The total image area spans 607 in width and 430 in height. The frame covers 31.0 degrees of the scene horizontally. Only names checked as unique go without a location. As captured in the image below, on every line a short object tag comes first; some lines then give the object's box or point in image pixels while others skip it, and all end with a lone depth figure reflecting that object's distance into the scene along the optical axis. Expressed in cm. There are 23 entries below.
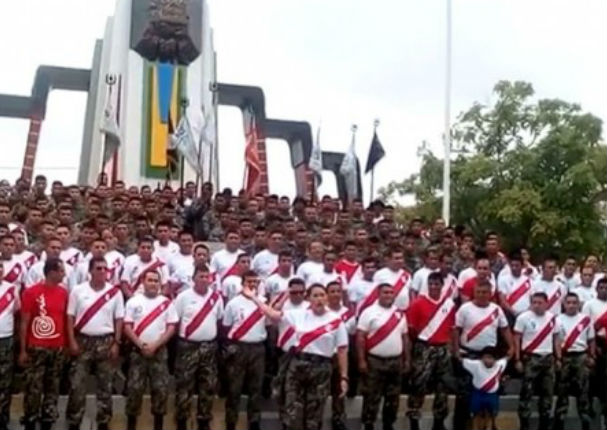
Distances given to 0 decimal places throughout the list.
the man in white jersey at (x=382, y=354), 973
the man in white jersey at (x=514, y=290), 1095
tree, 3120
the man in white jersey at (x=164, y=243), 1082
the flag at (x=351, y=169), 2150
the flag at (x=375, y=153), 2066
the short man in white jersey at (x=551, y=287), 1084
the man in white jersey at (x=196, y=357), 945
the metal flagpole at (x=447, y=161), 2100
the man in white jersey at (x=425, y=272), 1066
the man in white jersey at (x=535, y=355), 1033
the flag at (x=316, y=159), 2202
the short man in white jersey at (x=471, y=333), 1013
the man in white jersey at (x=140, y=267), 1004
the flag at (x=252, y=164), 2203
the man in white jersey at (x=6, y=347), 917
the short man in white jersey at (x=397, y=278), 1045
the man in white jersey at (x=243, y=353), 962
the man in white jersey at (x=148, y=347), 930
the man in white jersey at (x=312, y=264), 1050
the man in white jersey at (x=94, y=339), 912
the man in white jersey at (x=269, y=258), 1080
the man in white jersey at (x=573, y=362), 1055
